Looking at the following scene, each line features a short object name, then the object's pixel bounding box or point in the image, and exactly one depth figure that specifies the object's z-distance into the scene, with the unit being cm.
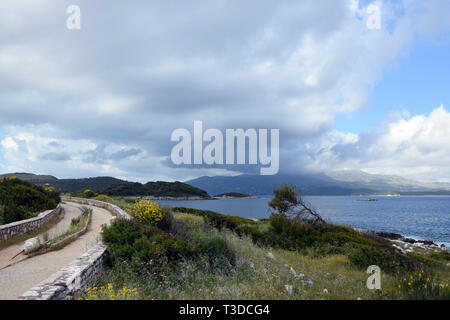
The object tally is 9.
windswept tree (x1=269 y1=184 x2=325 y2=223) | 2064
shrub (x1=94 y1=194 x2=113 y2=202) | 3858
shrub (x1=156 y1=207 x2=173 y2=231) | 1273
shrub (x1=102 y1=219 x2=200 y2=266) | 834
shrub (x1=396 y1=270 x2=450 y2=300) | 632
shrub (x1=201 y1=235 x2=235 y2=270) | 890
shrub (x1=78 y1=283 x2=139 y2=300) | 558
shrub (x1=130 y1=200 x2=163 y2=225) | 1263
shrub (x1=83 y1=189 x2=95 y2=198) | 5178
